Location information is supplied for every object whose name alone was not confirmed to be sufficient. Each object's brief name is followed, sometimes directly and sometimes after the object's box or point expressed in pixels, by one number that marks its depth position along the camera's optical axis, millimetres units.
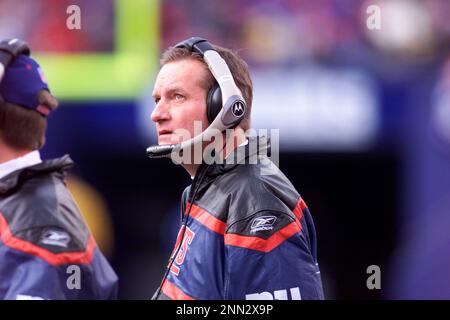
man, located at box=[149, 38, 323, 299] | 5359
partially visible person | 6059
